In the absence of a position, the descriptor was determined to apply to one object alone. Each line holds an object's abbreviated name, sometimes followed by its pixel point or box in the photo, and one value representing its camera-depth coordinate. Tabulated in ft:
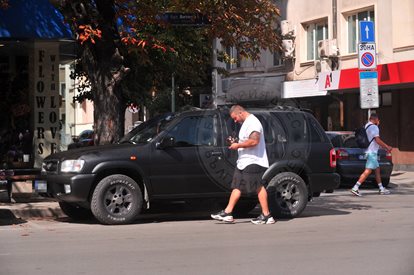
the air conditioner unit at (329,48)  81.51
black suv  32.78
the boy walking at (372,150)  49.03
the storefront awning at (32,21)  43.86
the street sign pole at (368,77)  57.52
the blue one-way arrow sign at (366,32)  59.11
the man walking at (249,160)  32.19
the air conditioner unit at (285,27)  91.51
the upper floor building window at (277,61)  95.20
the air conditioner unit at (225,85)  103.39
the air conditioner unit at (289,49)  90.23
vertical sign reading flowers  50.88
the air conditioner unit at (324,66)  83.03
